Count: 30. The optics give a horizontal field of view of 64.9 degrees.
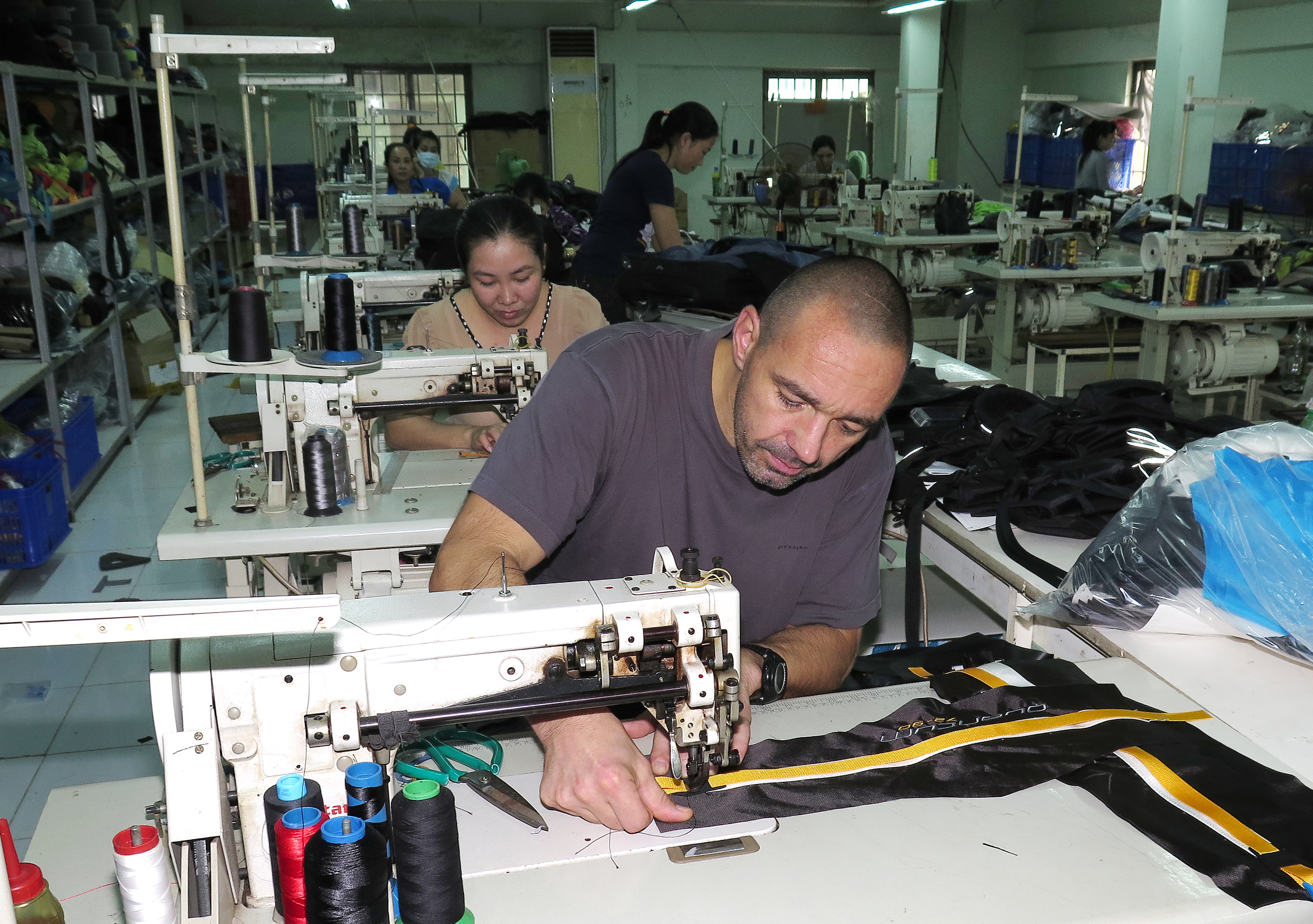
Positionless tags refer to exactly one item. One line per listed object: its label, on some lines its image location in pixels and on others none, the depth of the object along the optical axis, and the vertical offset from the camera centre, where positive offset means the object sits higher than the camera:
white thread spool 1.01 -0.64
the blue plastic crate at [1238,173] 8.62 +0.21
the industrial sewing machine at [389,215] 6.12 -0.06
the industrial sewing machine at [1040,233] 5.75 -0.18
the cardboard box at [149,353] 6.69 -0.94
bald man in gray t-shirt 1.52 -0.42
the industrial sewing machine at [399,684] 1.07 -0.53
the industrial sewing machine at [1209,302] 4.79 -0.46
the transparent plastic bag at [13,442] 4.25 -0.94
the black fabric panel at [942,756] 1.31 -0.73
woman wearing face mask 8.60 +0.41
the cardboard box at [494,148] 12.93 +0.70
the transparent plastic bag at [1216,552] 1.65 -0.57
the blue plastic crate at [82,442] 4.96 -1.12
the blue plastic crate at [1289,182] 8.20 +0.13
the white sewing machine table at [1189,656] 1.50 -0.74
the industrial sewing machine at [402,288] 3.99 -0.31
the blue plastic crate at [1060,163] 11.77 +0.42
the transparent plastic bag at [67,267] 5.07 -0.28
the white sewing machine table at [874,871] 1.12 -0.74
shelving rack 4.38 -0.13
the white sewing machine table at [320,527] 2.40 -0.74
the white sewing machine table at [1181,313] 4.73 -0.51
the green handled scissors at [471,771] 1.31 -0.75
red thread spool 1.04 -0.63
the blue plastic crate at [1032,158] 12.36 +0.51
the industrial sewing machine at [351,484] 2.44 -0.71
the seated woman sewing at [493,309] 3.12 -0.34
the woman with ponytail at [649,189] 4.95 +0.07
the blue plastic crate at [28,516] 3.98 -1.17
